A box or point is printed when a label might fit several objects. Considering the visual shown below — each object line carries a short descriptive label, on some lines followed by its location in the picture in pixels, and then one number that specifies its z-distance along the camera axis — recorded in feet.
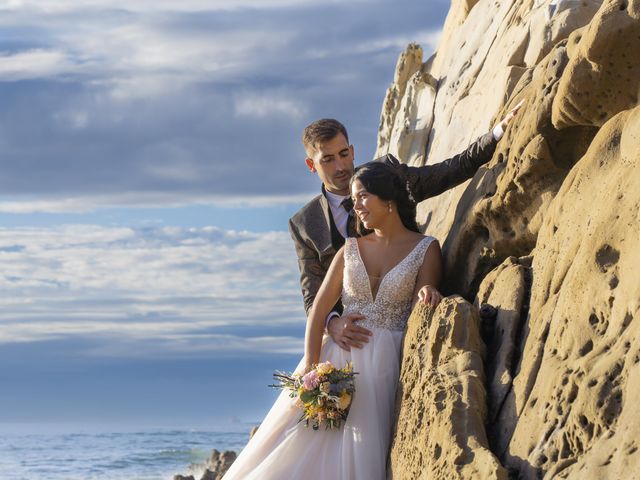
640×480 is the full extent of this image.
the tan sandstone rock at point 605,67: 25.26
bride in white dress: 29.19
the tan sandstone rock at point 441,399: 24.97
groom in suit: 32.48
